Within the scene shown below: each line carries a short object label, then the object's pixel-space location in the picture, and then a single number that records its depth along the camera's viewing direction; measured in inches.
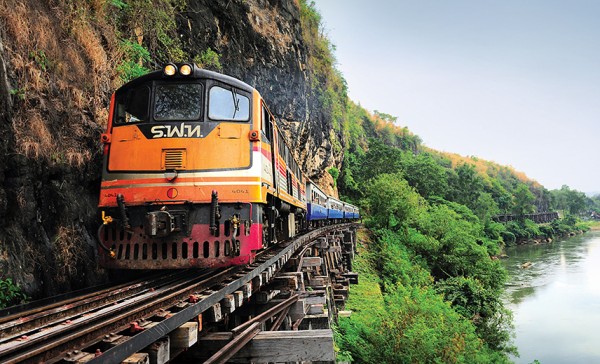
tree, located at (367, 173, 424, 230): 1309.1
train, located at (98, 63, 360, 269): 223.5
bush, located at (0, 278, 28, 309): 196.7
